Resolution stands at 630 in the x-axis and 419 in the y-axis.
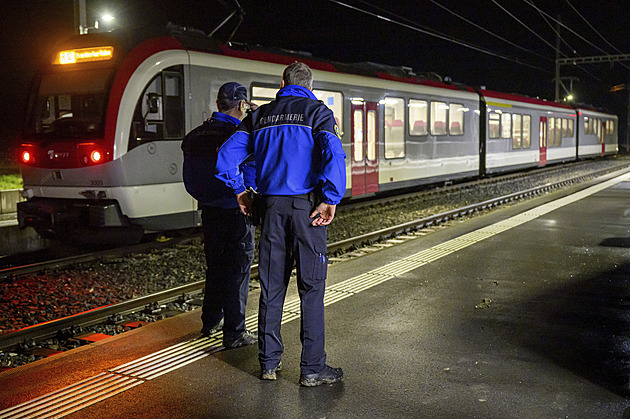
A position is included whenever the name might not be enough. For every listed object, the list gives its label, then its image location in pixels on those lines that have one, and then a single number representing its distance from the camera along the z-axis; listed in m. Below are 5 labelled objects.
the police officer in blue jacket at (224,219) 4.74
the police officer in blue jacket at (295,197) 3.96
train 8.73
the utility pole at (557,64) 37.47
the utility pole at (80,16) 14.01
